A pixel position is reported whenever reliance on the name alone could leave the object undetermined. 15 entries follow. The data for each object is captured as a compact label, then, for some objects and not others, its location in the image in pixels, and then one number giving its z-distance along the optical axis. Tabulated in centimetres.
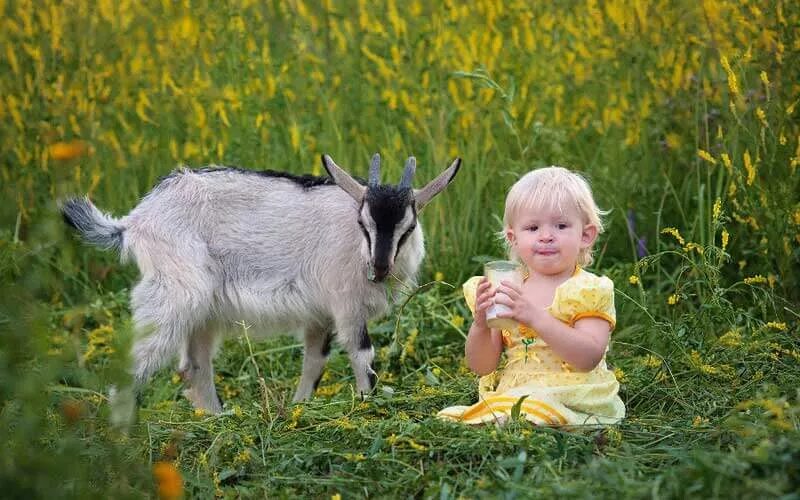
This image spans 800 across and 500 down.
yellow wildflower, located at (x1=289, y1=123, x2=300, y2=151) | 746
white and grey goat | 578
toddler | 438
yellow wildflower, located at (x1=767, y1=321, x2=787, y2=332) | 521
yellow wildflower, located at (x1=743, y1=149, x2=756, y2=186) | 584
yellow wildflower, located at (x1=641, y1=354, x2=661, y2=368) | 537
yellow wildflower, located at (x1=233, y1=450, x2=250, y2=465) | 432
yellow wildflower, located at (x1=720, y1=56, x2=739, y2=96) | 565
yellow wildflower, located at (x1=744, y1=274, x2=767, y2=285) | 541
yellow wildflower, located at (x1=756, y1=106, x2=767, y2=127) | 586
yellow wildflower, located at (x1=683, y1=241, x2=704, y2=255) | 519
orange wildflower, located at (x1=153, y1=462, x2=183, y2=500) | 301
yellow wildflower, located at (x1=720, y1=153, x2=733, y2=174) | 569
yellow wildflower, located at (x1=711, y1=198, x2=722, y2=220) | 527
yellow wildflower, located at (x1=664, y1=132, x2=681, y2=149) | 713
